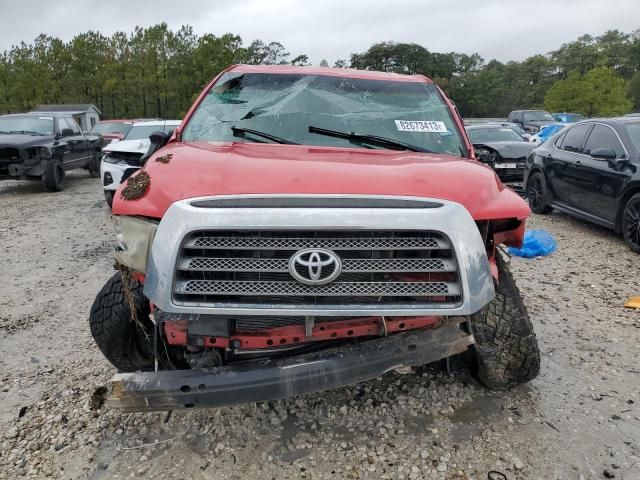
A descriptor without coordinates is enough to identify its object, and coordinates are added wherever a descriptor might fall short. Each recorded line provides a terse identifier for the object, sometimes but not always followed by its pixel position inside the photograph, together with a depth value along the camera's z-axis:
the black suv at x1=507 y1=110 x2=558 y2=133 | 24.16
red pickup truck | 2.26
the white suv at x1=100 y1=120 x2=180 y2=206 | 8.66
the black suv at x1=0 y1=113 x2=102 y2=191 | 11.20
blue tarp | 6.41
